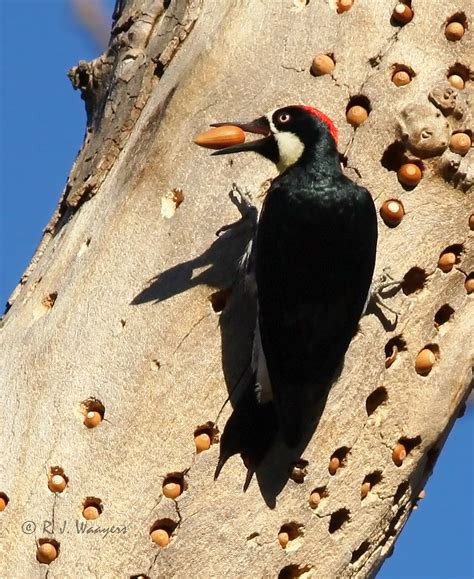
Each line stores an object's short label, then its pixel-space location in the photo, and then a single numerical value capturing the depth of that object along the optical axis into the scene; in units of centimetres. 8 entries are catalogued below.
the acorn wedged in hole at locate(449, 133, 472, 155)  808
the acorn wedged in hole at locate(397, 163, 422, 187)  802
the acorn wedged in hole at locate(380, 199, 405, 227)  800
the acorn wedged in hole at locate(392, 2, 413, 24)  820
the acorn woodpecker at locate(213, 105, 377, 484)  760
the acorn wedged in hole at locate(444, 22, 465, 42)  821
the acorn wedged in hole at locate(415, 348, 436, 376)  803
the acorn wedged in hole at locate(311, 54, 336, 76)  815
